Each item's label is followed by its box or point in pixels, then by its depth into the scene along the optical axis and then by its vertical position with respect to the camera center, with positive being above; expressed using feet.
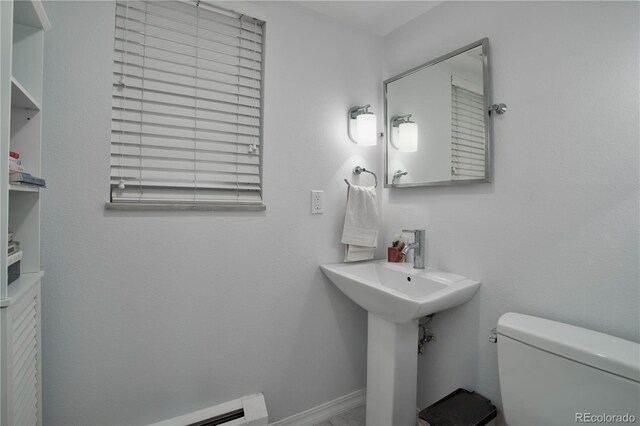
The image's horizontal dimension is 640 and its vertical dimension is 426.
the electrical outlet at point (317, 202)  5.32 +0.13
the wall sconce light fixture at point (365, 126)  5.47 +1.52
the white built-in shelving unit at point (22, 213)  2.23 -0.09
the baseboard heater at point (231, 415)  4.26 -3.00
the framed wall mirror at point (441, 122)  4.47 +1.50
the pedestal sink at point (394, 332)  4.04 -1.78
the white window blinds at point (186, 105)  4.02 +1.47
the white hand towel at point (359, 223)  5.46 -0.23
